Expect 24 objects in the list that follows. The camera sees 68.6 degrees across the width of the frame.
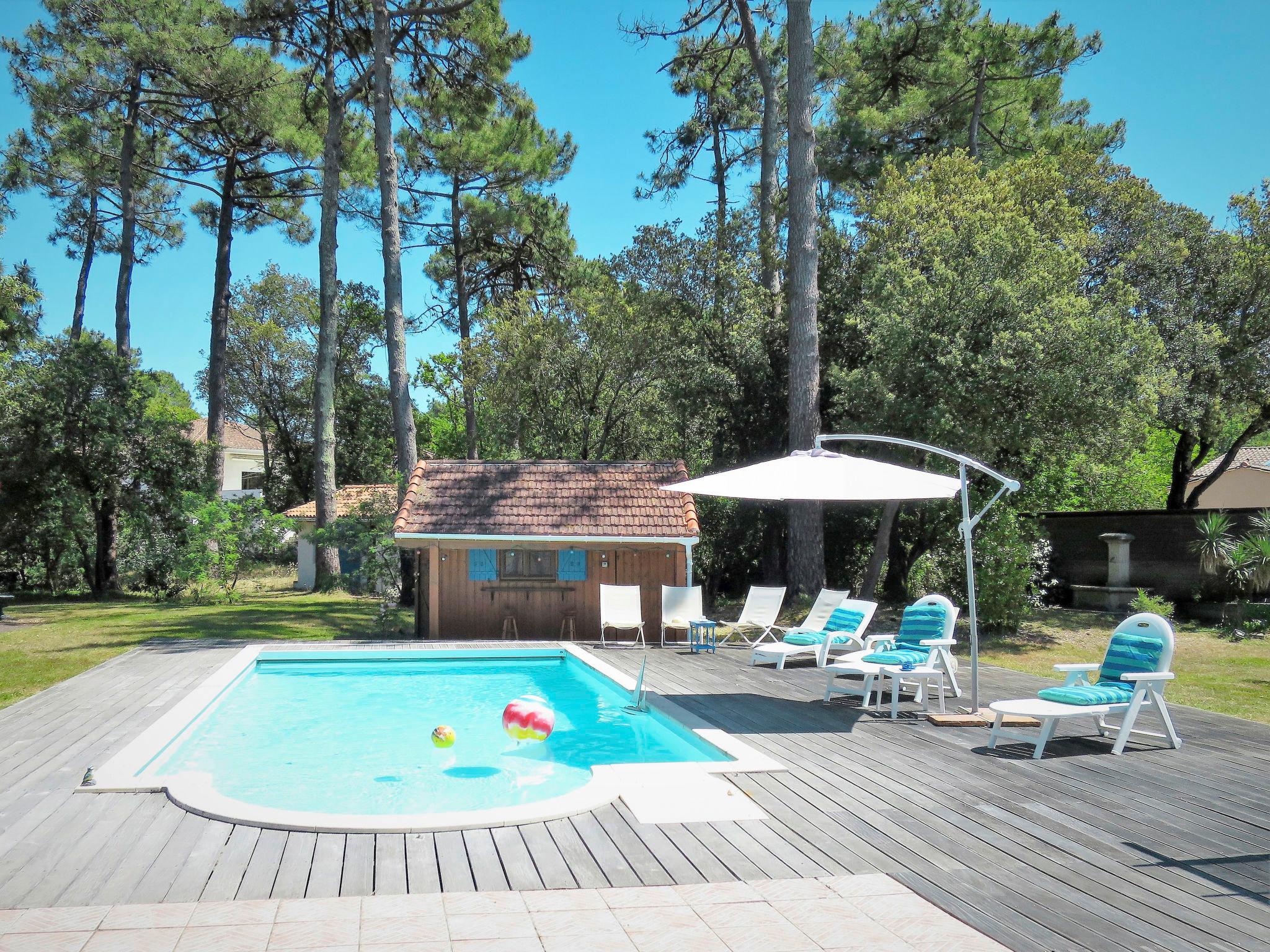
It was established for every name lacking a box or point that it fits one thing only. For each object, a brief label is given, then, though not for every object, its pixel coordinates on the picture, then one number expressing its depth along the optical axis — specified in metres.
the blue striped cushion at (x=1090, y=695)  6.92
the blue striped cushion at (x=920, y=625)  9.00
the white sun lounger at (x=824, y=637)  10.28
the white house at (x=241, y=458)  42.94
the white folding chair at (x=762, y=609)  13.34
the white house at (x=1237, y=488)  29.16
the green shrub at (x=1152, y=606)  15.91
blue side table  13.17
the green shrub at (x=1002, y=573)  15.23
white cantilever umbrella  7.90
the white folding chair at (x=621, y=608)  13.29
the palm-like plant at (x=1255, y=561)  15.73
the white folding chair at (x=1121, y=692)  6.86
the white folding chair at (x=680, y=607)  13.41
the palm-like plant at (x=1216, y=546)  16.52
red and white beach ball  7.18
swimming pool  6.02
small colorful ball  6.97
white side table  8.22
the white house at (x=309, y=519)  26.97
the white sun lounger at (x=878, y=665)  8.46
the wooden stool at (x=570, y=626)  14.31
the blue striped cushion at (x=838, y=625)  10.73
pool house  14.17
